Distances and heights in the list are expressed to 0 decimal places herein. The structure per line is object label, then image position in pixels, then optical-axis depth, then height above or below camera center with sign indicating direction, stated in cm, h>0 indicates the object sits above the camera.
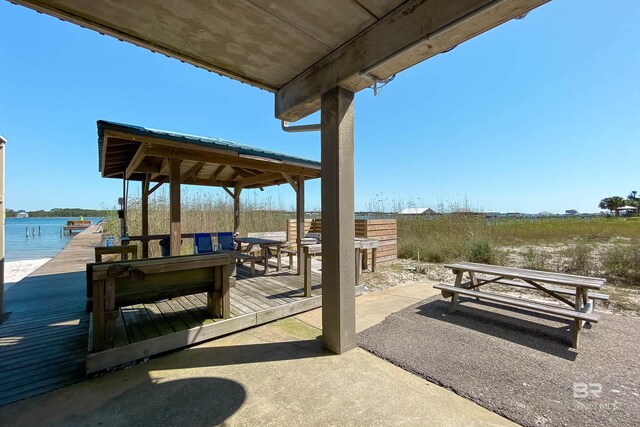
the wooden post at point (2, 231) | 321 -14
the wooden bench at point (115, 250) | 365 -46
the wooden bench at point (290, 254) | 570 -85
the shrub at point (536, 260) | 600 -113
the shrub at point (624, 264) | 509 -106
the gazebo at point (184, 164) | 339 +100
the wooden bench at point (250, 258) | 467 -75
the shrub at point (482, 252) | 670 -99
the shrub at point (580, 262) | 563 -109
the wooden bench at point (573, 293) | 309 -103
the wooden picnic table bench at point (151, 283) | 226 -66
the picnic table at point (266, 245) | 522 -57
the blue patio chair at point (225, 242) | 569 -55
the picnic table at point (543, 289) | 269 -102
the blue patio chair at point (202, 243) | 526 -52
